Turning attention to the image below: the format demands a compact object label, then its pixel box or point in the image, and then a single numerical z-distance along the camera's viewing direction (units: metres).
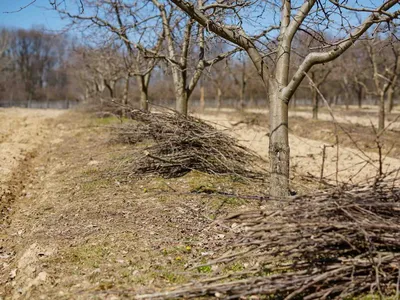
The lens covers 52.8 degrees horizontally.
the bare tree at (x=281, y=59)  4.93
